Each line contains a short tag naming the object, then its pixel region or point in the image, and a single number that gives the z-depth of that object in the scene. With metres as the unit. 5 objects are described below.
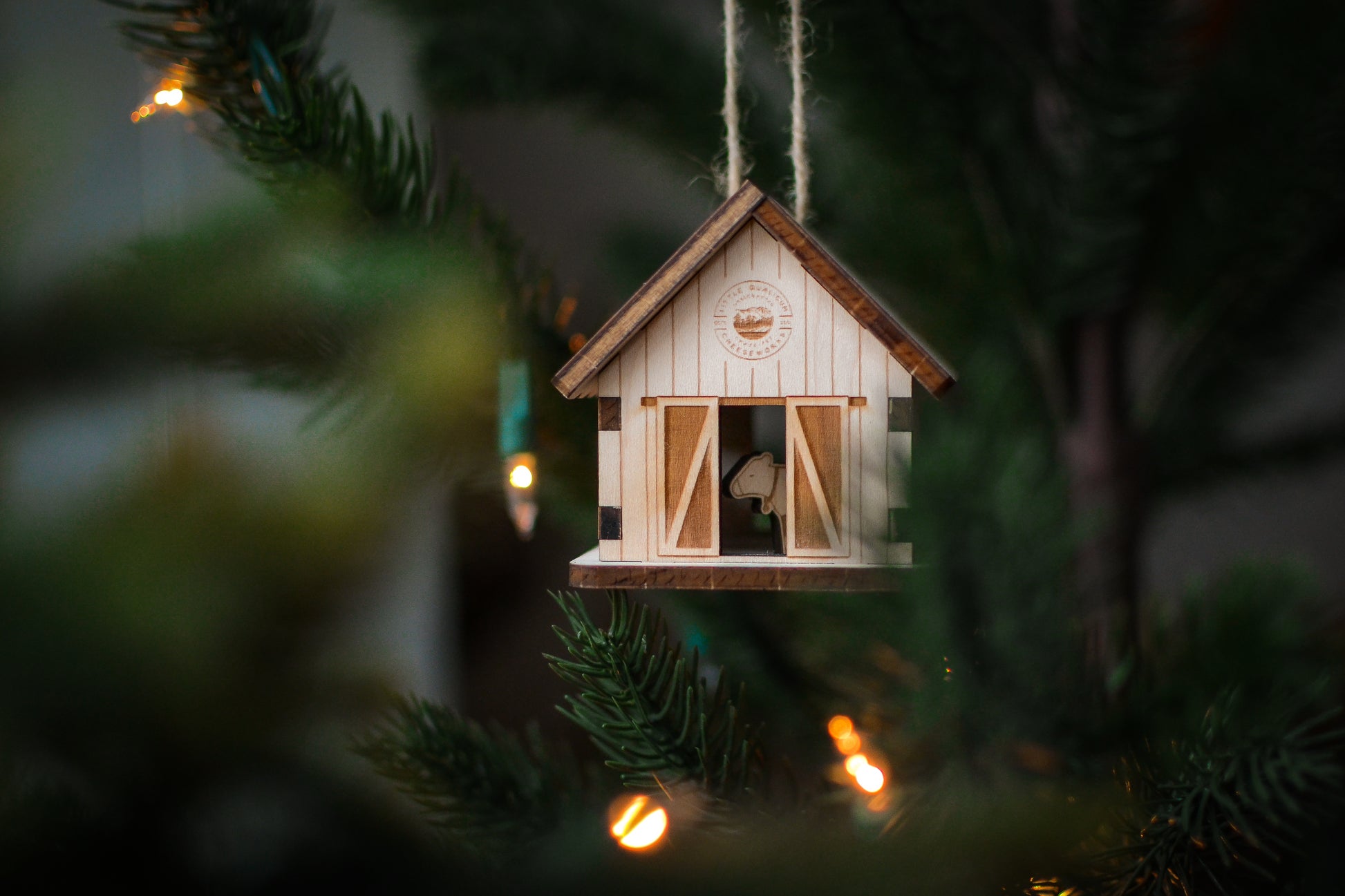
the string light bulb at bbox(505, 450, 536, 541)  0.42
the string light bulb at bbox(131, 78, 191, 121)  0.41
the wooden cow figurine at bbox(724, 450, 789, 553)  0.47
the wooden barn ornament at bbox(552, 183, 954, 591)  0.43
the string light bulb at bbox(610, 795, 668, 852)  0.35
